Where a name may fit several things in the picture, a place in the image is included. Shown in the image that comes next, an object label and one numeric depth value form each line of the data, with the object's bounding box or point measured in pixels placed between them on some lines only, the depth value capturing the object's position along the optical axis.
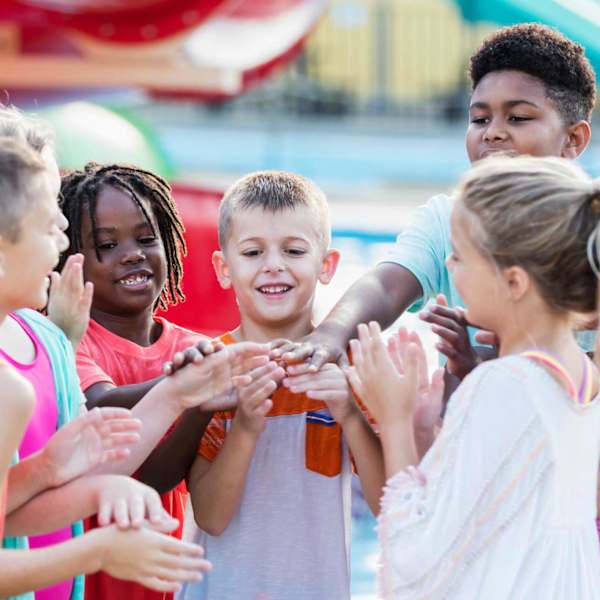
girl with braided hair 4.39
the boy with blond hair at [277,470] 4.05
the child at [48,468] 3.20
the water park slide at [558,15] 10.96
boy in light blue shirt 4.52
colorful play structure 10.27
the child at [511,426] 3.28
